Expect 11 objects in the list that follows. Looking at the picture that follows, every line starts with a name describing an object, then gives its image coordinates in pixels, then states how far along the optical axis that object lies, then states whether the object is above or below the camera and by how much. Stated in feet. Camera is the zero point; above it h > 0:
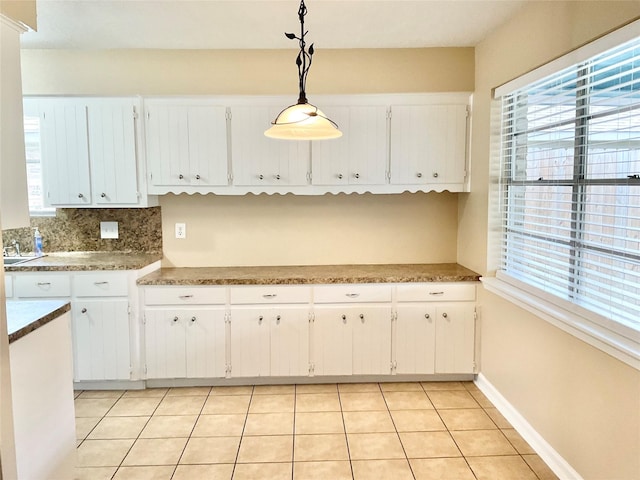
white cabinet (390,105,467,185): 10.74 +1.49
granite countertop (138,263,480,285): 10.24 -1.68
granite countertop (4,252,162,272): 9.93 -1.30
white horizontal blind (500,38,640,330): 5.93 +0.33
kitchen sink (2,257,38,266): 10.60 -1.28
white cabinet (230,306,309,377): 10.30 -3.17
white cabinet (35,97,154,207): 10.50 +1.34
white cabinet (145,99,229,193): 10.57 +1.49
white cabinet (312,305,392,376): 10.37 -3.21
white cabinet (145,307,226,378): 10.27 -3.19
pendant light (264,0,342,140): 6.47 +1.25
